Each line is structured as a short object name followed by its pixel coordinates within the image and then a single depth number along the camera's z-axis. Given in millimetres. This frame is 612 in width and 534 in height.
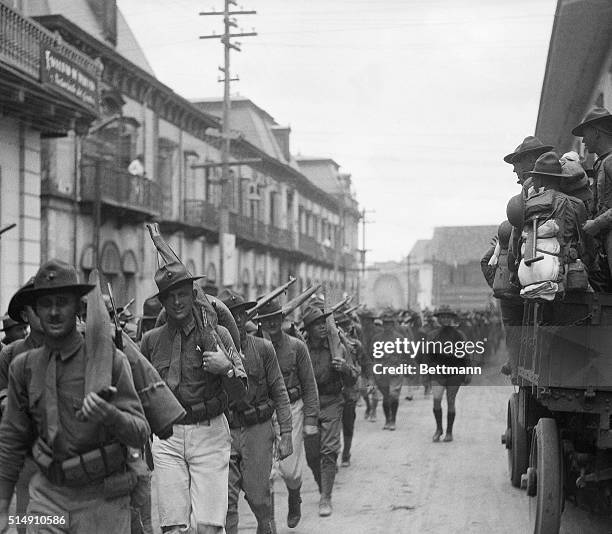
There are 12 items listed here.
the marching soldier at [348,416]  11695
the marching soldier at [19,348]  6195
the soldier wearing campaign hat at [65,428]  4418
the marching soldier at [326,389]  9438
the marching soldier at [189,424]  6207
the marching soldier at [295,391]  8320
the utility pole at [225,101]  25156
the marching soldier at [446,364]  13992
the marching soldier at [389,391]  15629
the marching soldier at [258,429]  7305
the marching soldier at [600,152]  6570
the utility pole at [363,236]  67125
